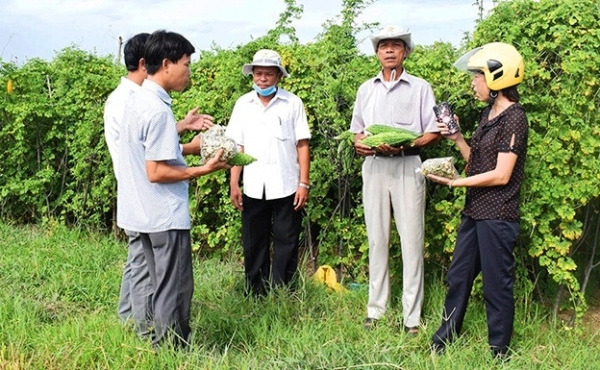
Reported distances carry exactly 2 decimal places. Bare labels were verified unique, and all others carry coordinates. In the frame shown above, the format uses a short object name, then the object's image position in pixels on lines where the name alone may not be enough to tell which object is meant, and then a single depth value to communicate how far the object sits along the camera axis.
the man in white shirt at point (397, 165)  4.52
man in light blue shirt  3.57
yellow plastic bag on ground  5.43
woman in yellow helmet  3.80
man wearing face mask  5.01
